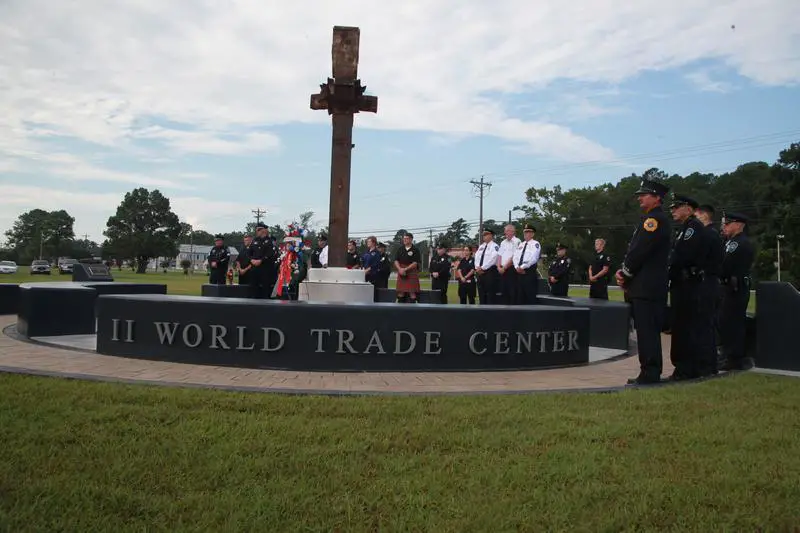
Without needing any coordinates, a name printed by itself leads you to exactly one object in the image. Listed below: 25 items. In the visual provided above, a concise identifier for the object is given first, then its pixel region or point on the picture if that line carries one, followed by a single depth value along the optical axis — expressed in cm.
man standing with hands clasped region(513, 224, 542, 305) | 1154
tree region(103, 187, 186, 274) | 9094
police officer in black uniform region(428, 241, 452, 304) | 1664
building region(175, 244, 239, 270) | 14900
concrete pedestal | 973
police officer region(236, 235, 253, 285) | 1323
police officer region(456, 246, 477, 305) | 1585
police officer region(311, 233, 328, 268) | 1511
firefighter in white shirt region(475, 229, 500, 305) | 1278
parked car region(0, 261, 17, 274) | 5576
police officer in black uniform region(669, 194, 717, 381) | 687
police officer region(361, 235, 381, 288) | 1556
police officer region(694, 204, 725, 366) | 703
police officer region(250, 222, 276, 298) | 1276
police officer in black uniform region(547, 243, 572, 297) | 1424
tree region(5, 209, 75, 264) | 10425
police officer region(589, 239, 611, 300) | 1338
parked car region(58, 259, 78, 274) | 6227
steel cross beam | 1028
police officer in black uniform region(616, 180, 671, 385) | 636
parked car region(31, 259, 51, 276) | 5381
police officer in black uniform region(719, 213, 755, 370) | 779
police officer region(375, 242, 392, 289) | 1569
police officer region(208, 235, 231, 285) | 1686
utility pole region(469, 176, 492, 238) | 6667
